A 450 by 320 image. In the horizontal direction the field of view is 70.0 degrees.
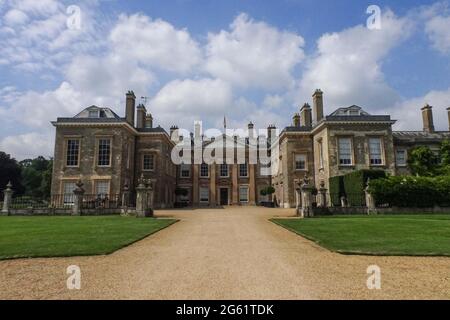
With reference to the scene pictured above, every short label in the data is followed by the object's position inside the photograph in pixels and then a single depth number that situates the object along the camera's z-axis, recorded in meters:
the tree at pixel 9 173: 42.03
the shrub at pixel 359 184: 20.36
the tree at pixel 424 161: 26.06
